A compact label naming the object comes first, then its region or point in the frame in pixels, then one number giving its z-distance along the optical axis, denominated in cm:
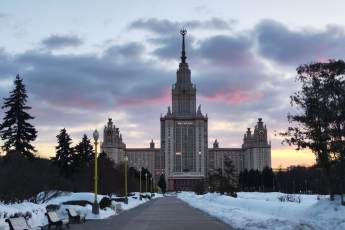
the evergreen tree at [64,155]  8035
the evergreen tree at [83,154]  8264
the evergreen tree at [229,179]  9068
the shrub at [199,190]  17345
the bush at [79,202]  3553
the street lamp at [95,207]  3316
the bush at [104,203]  3820
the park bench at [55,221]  2286
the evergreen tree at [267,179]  14625
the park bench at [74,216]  2787
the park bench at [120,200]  5830
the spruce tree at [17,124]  6025
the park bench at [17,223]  1824
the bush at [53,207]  2961
